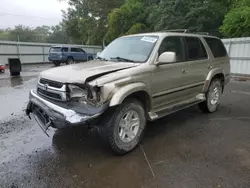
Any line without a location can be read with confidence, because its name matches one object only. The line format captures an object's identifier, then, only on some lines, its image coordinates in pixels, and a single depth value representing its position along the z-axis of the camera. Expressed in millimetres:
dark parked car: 19266
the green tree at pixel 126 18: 23172
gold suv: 2967
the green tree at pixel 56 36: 46575
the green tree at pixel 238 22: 12362
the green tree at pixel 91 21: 28641
